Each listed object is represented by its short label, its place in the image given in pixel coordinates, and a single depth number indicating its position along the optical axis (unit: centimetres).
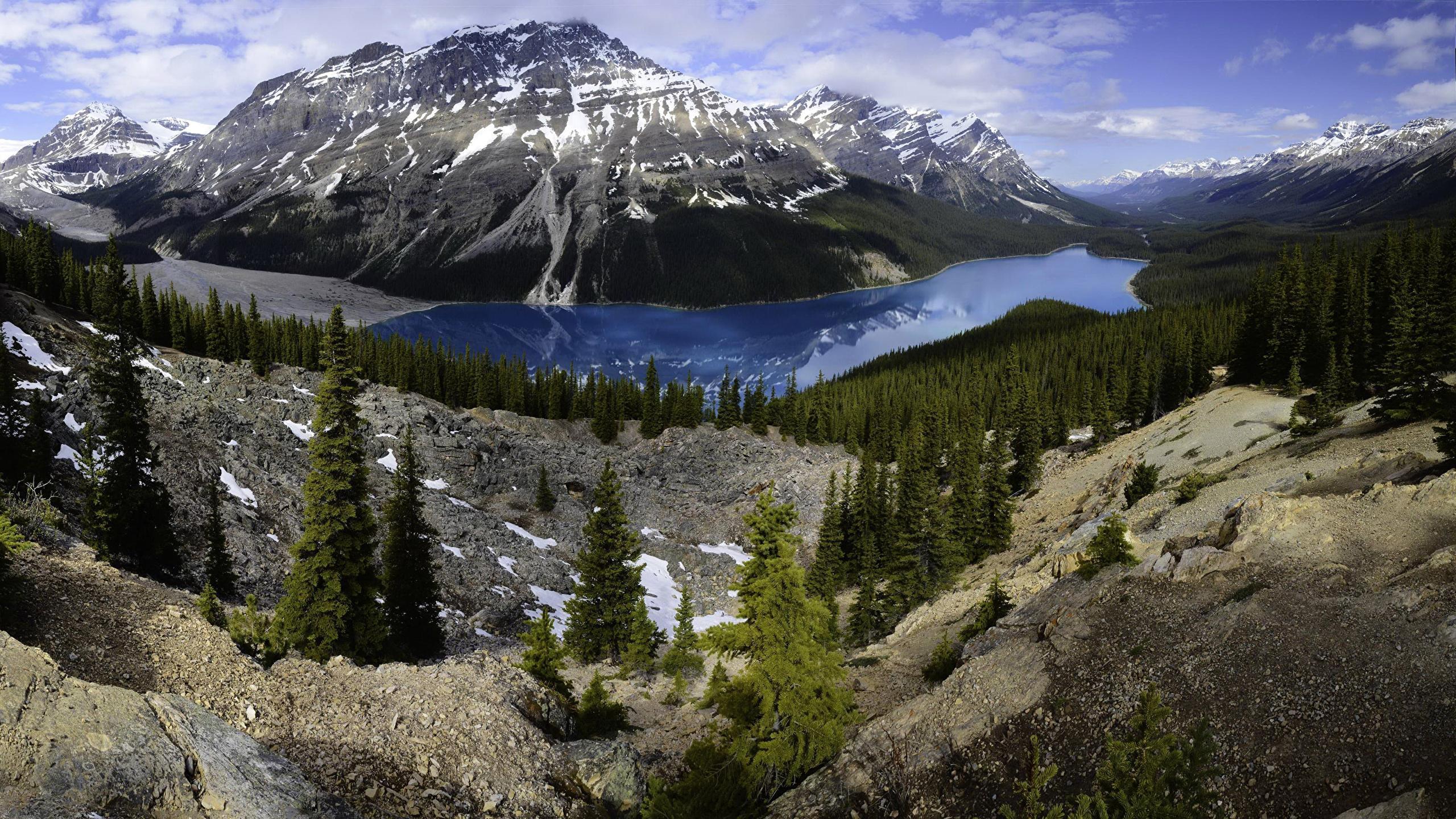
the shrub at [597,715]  2162
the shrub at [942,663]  2262
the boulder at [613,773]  1764
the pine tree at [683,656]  2981
